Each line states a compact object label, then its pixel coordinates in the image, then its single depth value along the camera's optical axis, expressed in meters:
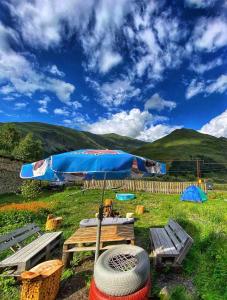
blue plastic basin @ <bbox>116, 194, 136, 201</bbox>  14.30
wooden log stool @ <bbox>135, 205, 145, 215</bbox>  9.60
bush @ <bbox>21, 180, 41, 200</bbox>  14.36
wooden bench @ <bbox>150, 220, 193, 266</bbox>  4.07
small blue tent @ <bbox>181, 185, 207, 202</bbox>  14.72
